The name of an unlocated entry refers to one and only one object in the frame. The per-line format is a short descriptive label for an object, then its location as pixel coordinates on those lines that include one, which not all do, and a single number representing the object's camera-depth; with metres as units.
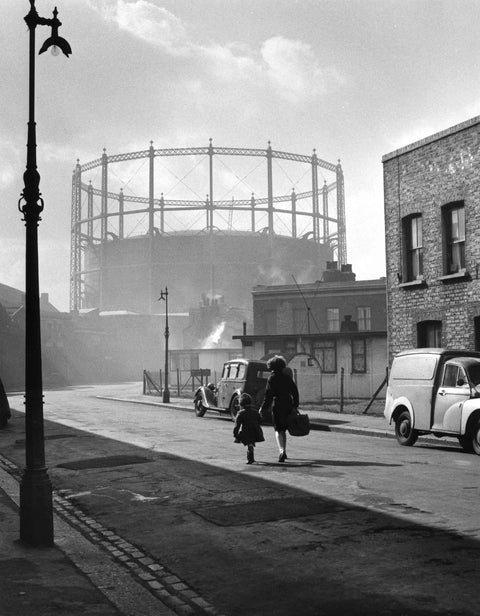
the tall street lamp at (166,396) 34.94
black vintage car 22.84
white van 14.36
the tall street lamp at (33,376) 7.06
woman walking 12.43
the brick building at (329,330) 32.62
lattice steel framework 104.12
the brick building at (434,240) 21.33
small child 12.40
